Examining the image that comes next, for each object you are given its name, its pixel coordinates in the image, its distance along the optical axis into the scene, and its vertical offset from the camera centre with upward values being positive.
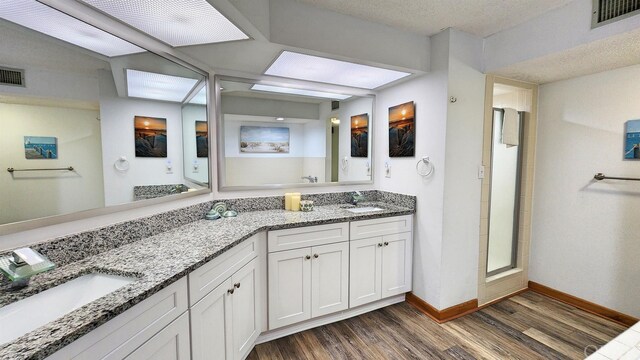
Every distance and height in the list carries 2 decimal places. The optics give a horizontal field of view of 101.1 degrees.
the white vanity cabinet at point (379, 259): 2.22 -0.85
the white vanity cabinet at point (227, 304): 1.27 -0.80
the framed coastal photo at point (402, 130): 2.44 +0.31
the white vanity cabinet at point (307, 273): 1.92 -0.85
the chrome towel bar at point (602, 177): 2.19 -0.11
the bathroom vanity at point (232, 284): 0.84 -0.62
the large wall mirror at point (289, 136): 2.22 +0.25
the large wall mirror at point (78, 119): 1.01 +0.20
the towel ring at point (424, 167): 2.28 -0.04
